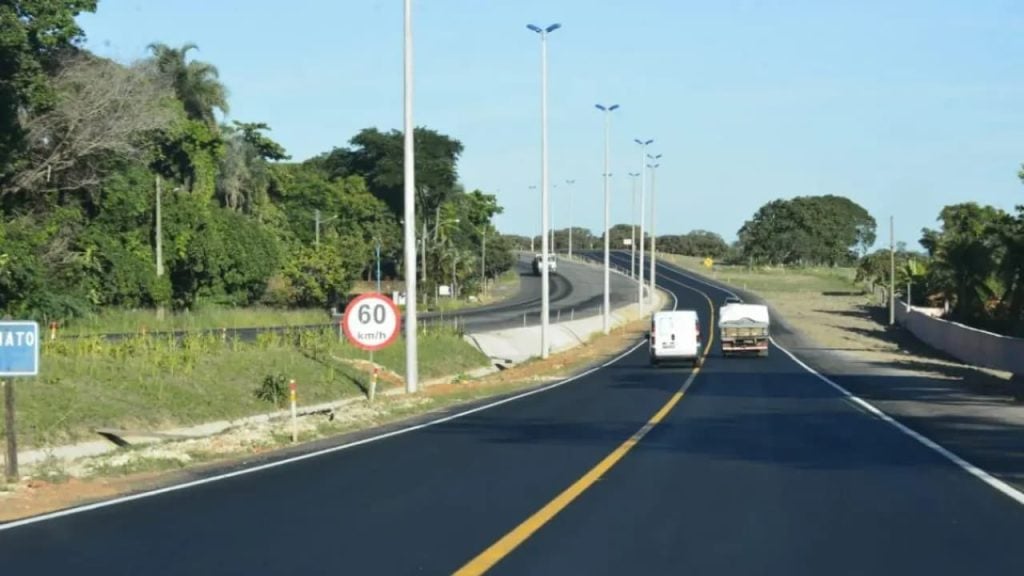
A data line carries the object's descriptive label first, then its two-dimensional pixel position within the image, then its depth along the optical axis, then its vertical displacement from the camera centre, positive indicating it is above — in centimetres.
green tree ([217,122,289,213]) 10231 +874
